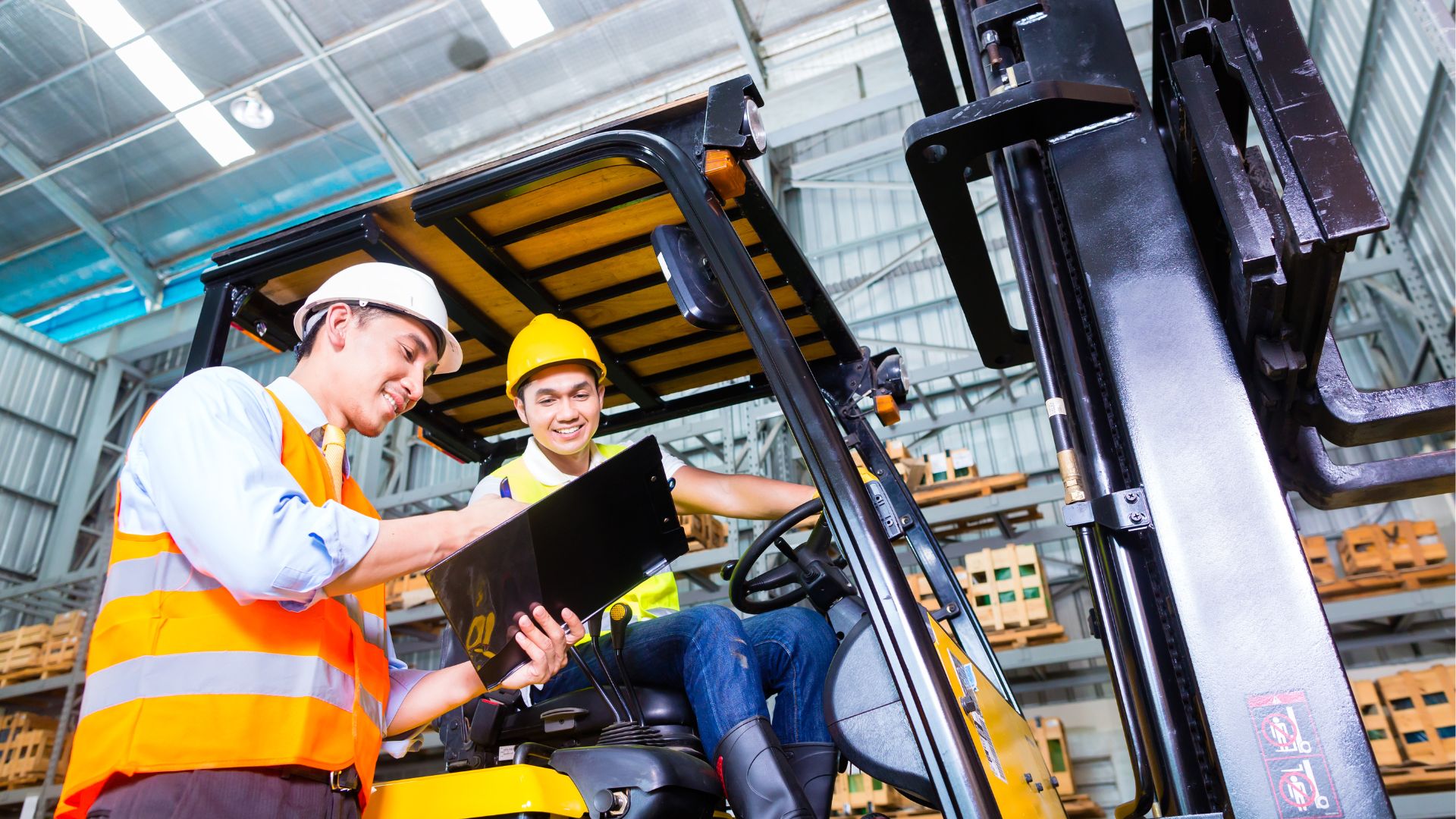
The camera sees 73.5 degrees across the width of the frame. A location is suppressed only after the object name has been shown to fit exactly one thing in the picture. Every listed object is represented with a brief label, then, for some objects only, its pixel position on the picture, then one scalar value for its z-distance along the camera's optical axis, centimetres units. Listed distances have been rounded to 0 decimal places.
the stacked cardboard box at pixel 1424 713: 770
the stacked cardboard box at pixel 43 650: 1219
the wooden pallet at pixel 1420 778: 761
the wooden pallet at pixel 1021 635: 895
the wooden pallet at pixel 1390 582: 802
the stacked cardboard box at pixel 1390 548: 814
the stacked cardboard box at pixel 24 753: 1210
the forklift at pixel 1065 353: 175
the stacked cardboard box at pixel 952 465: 977
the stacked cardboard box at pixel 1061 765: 892
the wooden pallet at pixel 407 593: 1096
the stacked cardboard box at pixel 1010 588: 897
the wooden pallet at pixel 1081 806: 903
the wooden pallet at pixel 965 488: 934
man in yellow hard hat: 229
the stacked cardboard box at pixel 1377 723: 778
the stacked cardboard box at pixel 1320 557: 841
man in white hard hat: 186
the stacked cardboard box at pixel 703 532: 986
